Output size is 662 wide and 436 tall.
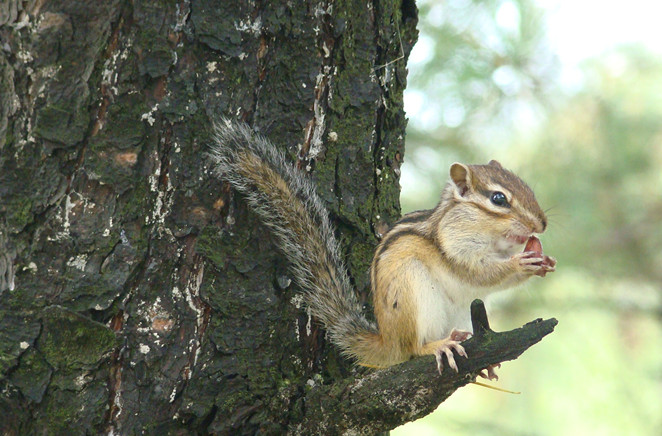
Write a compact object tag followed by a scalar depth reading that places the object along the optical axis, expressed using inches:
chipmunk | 112.0
